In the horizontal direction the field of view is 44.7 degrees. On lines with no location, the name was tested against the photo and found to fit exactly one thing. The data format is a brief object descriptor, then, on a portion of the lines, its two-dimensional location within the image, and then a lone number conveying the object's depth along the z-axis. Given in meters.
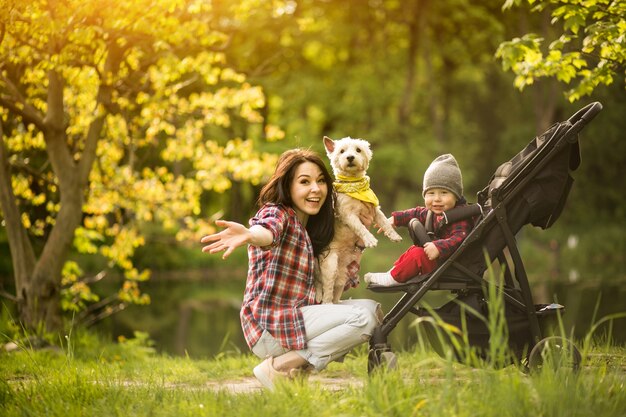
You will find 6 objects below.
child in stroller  4.34
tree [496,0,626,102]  5.77
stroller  4.30
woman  4.18
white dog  4.62
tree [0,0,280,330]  6.80
